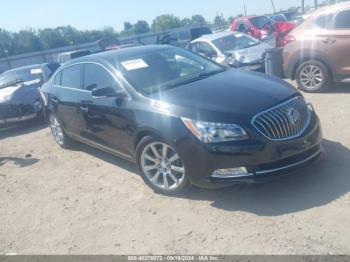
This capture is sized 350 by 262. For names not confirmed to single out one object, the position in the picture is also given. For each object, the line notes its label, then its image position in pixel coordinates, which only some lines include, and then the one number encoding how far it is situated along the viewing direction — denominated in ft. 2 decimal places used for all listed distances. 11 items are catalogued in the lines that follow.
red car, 57.19
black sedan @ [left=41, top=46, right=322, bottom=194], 13.03
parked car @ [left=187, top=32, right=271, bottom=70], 36.99
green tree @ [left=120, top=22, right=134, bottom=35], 274.01
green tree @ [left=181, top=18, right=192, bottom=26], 294.93
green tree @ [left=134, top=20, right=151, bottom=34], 274.36
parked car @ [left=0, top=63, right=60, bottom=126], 30.25
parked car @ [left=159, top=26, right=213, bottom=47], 72.74
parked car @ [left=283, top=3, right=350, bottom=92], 24.67
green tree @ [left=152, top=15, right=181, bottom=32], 311.88
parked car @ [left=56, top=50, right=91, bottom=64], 61.38
